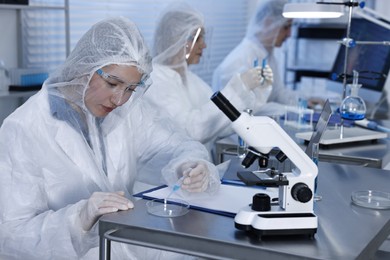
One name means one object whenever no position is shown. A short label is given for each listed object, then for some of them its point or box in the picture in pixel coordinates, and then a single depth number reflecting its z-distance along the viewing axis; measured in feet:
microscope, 4.26
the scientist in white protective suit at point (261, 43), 11.75
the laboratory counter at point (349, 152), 7.45
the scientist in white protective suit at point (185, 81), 9.11
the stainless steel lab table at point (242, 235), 4.06
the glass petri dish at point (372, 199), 5.11
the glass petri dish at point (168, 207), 4.77
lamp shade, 8.18
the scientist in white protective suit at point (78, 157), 5.12
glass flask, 8.27
